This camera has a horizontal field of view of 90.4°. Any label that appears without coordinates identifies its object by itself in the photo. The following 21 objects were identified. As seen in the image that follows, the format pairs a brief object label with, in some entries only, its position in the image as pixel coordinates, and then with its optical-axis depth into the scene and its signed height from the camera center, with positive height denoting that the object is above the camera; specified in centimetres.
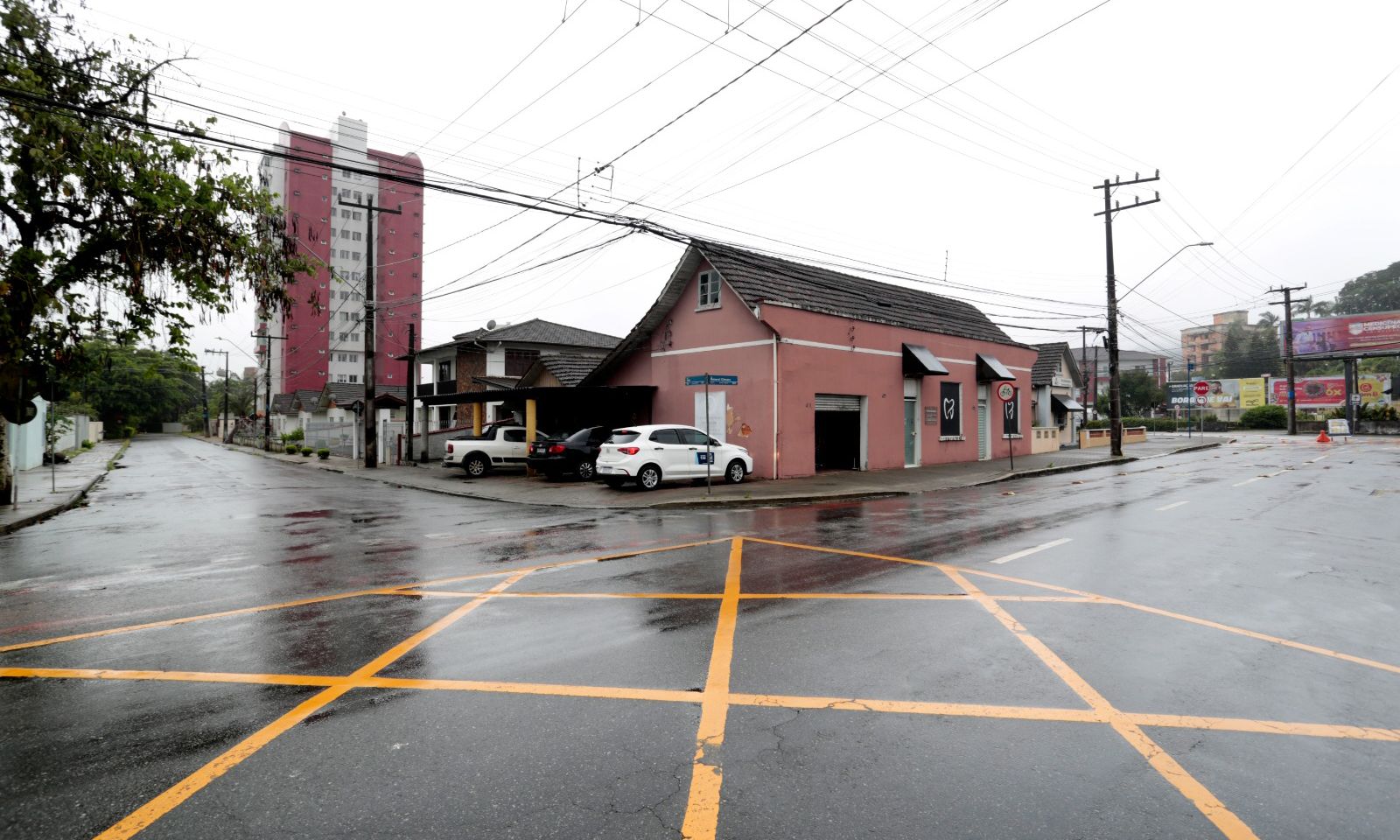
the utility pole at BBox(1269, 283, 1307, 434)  4796 +613
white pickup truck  2361 -58
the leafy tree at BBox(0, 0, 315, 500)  1207 +409
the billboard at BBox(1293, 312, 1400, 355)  5125 +778
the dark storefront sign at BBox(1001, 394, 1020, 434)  2786 +87
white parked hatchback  1738 -56
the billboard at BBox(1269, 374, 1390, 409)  6028 +406
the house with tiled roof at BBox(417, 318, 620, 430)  3825 +463
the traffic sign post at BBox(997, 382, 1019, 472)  2227 +138
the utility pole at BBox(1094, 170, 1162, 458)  2819 +479
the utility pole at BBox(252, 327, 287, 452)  4750 +155
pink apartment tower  7912 +1953
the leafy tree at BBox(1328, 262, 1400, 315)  7838 +1669
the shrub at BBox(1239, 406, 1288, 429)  5788 +146
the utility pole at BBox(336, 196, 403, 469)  2656 +307
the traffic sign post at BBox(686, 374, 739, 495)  1545 +123
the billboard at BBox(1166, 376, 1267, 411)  7056 +429
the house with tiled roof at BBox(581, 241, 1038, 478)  1977 +223
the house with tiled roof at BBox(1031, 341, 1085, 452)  3816 +207
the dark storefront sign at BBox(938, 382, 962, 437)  2547 +92
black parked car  2083 -58
